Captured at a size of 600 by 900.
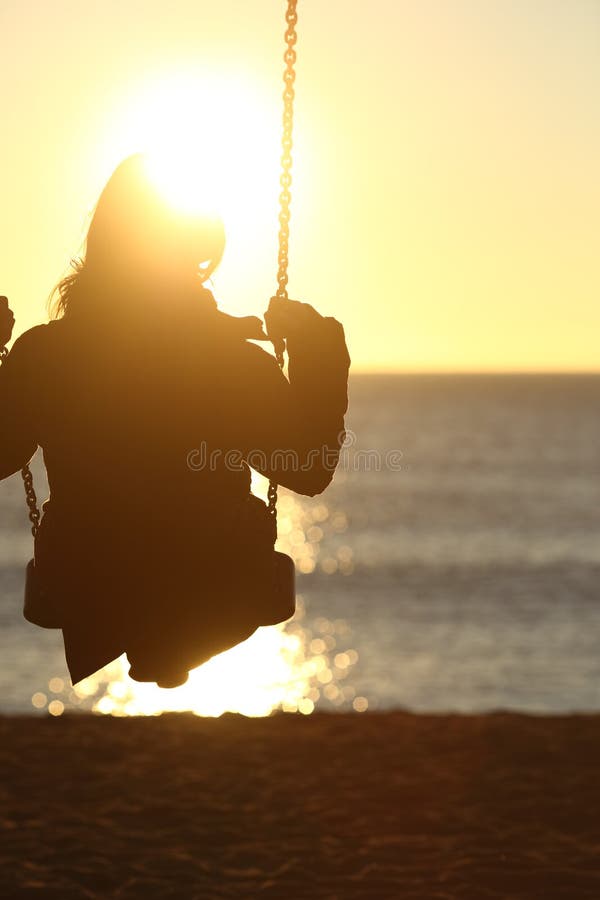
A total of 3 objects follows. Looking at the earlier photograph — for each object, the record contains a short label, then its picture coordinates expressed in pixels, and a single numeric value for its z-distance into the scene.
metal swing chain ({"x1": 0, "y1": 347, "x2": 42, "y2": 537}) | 7.78
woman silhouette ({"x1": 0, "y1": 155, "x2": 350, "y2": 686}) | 6.98
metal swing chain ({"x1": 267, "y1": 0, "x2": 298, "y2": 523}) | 8.36
